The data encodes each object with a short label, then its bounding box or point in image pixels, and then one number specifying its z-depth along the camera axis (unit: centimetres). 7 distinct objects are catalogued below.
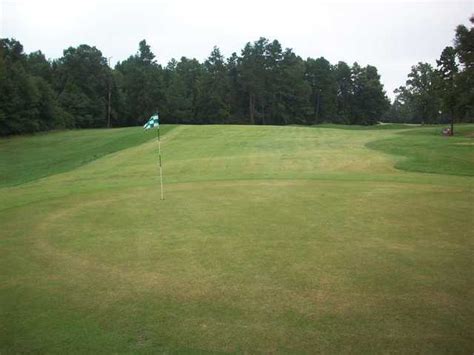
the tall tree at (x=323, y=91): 10388
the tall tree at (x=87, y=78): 7796
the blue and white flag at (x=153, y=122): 1686
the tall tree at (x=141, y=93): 8231
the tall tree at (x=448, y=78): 4644
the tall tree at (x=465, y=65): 4038
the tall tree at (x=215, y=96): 8912
